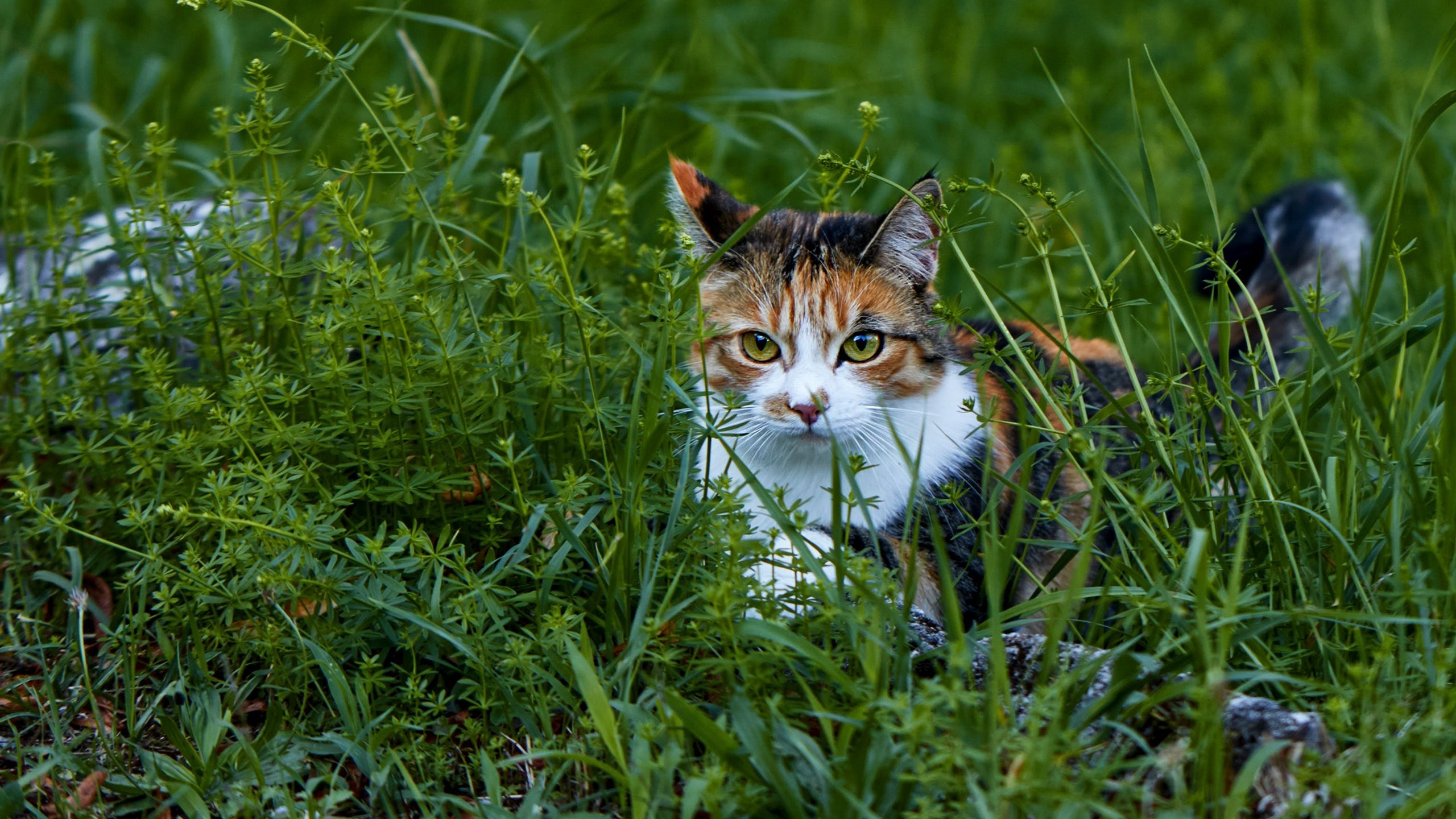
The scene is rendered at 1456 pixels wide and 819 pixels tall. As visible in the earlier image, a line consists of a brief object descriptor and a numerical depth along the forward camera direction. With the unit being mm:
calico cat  5191
